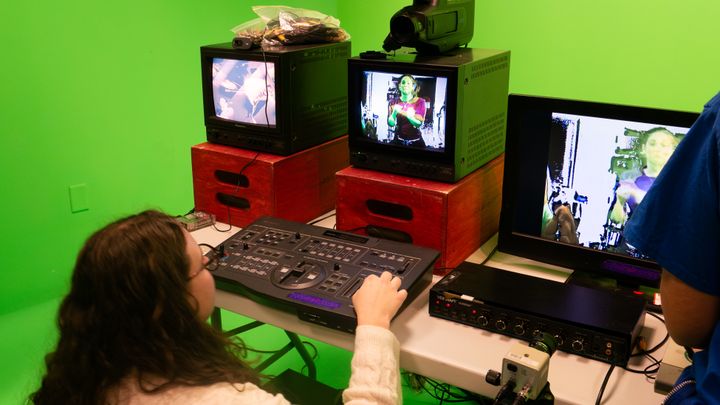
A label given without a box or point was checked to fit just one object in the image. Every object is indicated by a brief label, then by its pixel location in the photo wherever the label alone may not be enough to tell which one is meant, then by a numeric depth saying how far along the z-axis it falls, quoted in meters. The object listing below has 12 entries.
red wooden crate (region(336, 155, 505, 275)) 1.69
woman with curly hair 1.07
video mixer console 1.46
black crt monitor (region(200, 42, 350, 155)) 1.91
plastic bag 1.95
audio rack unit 1.32
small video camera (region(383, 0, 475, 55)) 1.71
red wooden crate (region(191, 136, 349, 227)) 1.95
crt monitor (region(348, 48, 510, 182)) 1.66
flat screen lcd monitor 1.48
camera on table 1.14
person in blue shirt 0.93
